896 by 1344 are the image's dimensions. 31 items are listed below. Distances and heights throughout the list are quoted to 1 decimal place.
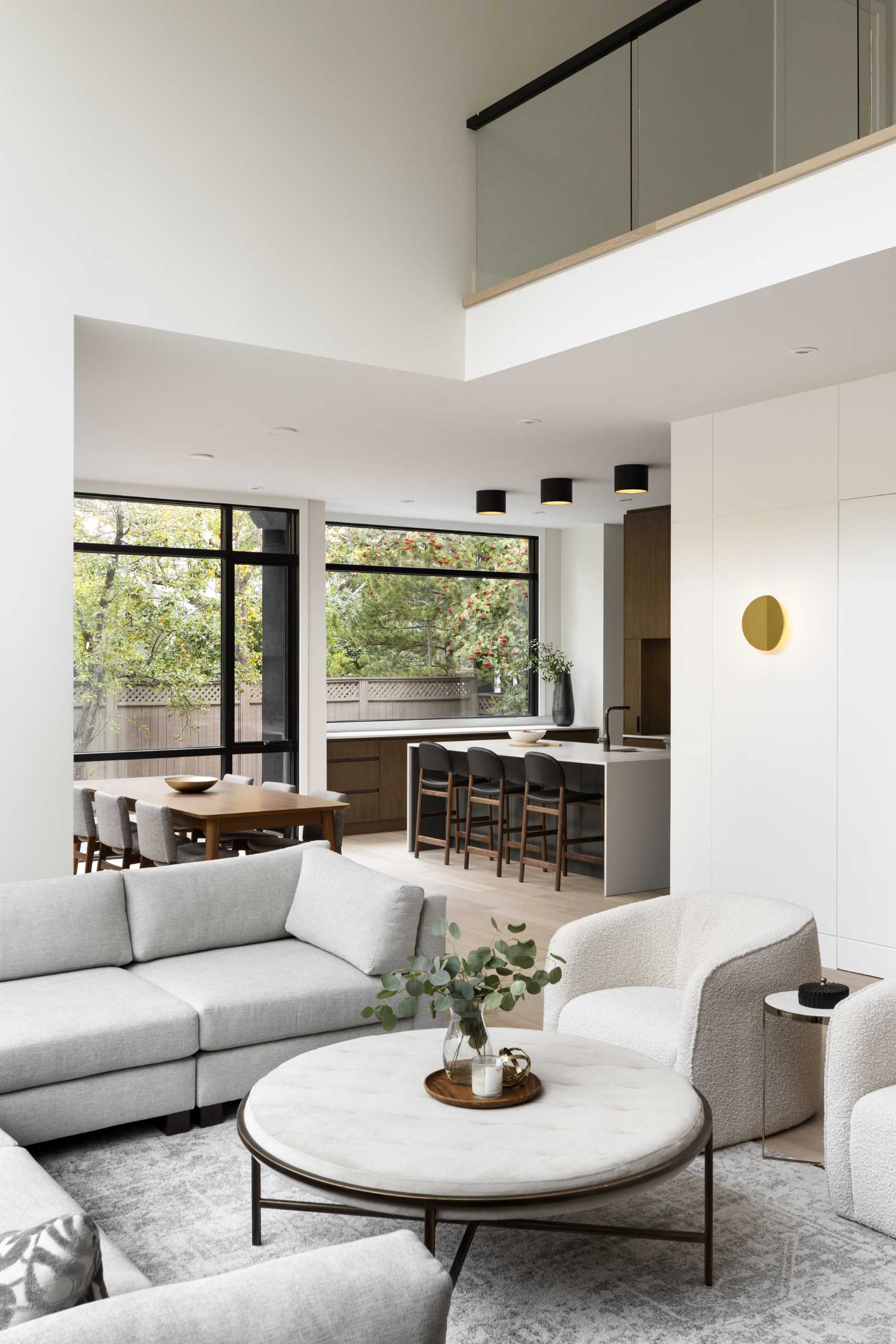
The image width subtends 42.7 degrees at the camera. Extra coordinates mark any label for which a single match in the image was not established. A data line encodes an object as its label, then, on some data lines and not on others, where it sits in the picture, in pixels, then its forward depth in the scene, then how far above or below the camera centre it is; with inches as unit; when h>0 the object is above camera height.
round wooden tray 99.4 -37.2
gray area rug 94.1 -53.4
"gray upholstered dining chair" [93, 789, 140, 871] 251.1 -34.5
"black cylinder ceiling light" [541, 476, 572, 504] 320.8 +51.1
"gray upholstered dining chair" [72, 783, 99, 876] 265.4 -34.4
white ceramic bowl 329.4 -18.8
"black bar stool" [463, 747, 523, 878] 314.2 -33.3
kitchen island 279.3 -35.5
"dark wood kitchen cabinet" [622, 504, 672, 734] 360.2 +17.5
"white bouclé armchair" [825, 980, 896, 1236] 108.9 -41.5
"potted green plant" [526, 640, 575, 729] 414.9 +0.3
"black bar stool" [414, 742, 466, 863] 329.7 -32.7
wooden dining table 228.8 -28.1
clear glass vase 101.1 -33.0
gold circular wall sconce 221.9 +9.7
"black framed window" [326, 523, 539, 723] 395.9 +17.8
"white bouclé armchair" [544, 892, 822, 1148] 124.6 -37.7
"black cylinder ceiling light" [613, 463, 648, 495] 296.8 +50.4
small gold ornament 102.5 -35.6
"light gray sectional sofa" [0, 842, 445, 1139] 124.5 -38.1
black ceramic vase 414.6 -11.8
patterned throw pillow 50.0 -26.6
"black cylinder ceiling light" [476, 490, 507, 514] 343.3 +51.3
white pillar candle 100.6 -35.6
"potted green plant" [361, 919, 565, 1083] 100.5 -28.1
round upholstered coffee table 86.1 -37.7
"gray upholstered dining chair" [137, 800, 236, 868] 228.7 -33.0
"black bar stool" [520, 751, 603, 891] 292.7 -32.7
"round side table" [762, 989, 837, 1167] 121.0 -36.1
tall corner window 333.7 +10.0
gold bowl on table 259.4 -25.4
